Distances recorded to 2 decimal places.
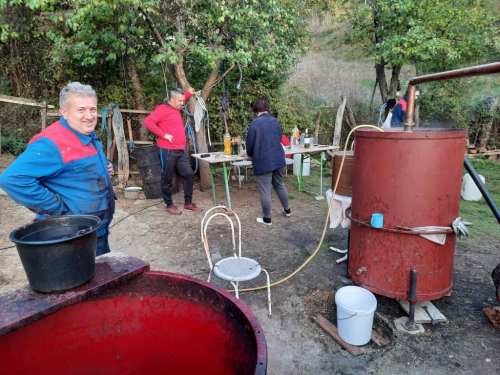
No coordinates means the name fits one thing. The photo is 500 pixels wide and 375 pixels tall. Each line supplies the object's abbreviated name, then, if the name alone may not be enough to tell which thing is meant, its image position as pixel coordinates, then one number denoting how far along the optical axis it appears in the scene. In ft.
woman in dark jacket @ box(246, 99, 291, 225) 16.38
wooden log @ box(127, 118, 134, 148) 24.85
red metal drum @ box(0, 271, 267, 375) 4.93
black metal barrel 22.13
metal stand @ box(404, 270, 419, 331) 9.03
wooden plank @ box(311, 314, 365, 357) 8.79
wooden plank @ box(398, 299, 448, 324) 9.71
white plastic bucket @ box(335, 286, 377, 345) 8.66
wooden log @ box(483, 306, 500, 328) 9.44
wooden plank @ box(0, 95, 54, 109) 21.84
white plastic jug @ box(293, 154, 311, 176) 29.14
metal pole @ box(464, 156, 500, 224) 9.13
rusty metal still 8.43
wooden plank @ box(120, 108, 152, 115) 24.36
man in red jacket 18.74
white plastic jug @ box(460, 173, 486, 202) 21.34
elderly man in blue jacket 6.38
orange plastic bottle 19.76
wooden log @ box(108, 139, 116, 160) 24.50
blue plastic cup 9.00
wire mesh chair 9.07
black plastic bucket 4.72
